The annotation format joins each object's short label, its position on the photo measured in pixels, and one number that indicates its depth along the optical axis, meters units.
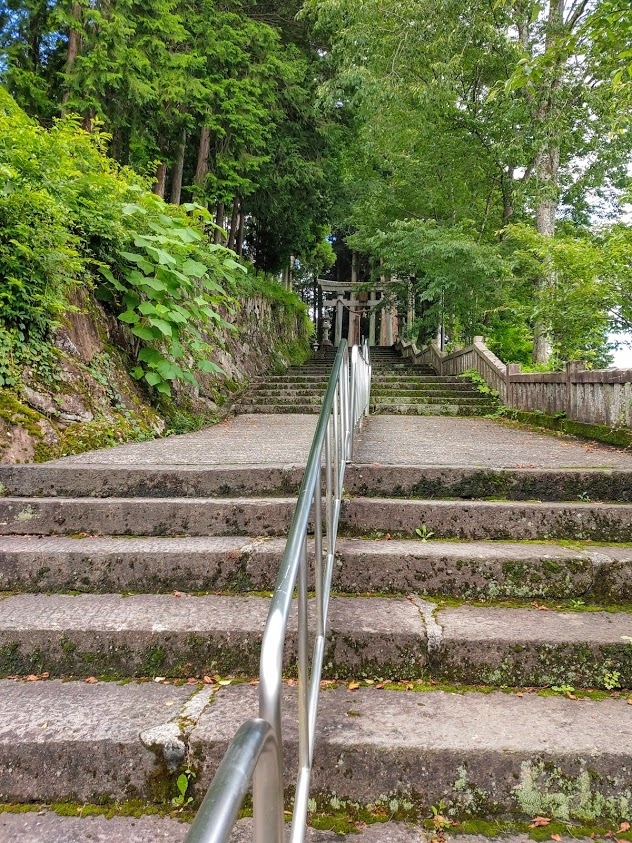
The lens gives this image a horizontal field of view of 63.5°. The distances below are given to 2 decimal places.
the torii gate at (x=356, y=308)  23.69
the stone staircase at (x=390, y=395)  8.02
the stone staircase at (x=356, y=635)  1.48
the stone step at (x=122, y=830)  1.34
